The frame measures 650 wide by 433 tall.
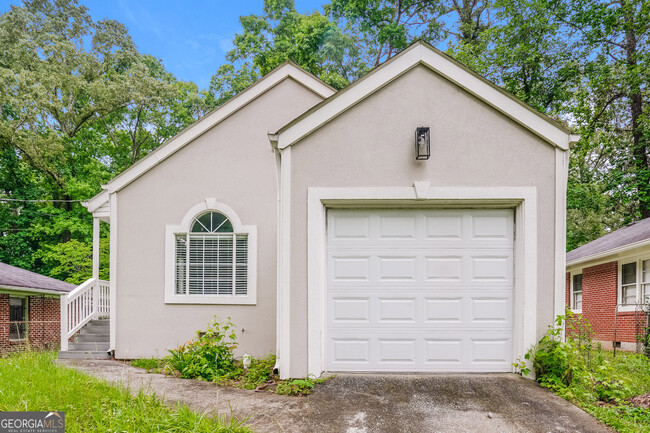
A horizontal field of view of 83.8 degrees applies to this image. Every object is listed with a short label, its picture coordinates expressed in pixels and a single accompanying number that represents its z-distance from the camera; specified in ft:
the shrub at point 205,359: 17.10
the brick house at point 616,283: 29.94
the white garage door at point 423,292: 15.60
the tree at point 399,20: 56.39
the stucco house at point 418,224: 14.96
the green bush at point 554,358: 13.87
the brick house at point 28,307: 39.34
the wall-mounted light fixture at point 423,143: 14.97
